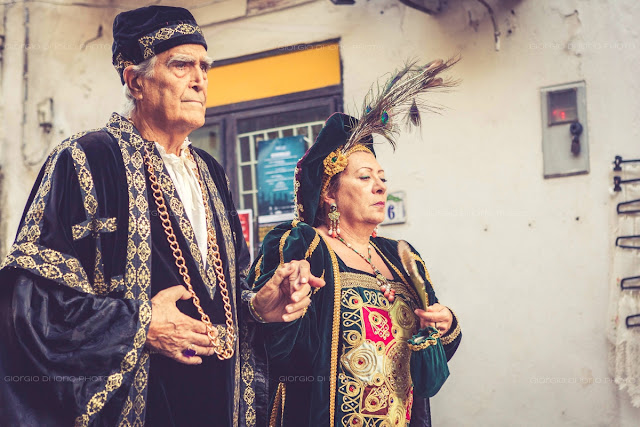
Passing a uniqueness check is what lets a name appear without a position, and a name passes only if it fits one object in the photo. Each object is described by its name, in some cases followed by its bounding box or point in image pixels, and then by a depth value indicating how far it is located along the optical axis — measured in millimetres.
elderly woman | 2941
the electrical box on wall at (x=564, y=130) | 4648
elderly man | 1858
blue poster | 5762
